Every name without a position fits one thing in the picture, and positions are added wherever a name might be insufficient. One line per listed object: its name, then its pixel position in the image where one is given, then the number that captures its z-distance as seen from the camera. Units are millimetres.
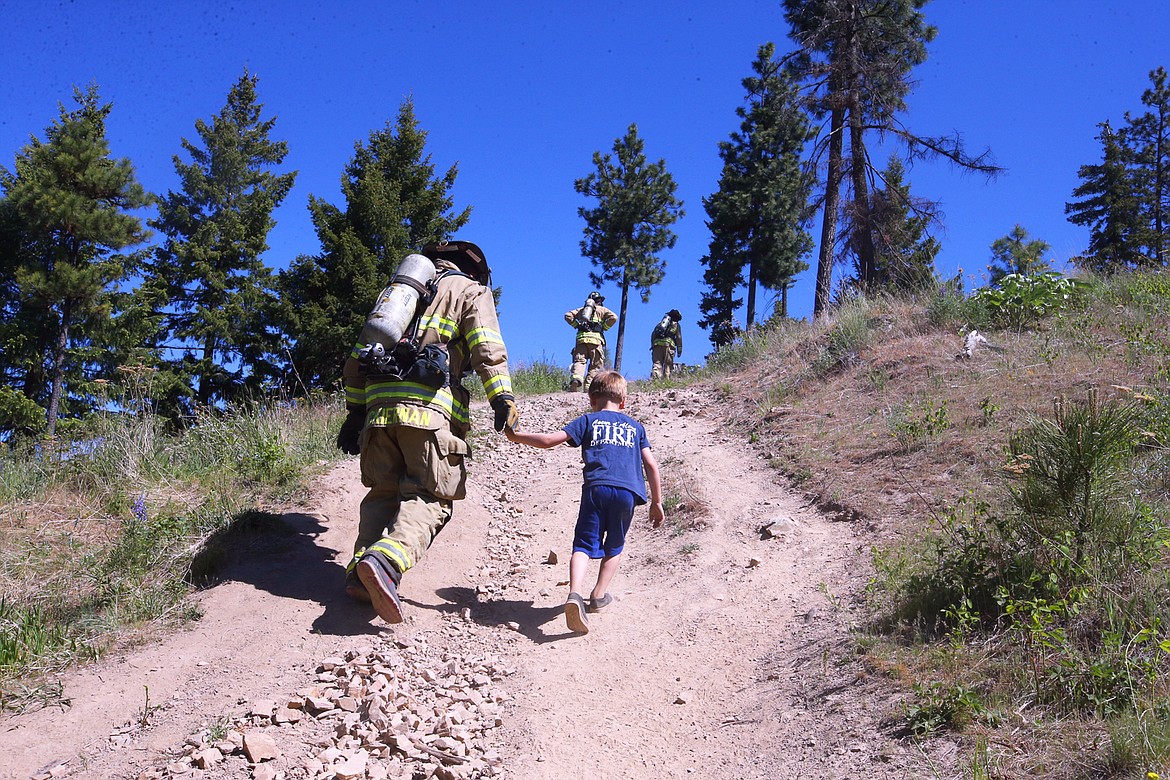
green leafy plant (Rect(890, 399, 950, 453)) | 6664
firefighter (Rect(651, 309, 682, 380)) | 16344
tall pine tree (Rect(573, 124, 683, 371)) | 25984
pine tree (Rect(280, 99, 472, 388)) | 18328
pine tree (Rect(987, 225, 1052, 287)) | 9617
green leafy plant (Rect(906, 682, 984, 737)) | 3178
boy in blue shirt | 4949
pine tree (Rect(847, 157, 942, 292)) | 15102
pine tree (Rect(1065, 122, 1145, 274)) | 24141
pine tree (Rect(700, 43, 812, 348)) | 26188
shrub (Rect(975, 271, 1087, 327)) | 9305
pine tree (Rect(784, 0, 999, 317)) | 15555
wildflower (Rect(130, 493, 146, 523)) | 5598
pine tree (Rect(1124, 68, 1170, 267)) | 22844
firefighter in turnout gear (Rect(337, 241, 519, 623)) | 4734
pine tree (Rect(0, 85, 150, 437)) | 17656
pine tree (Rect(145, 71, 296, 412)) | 22188
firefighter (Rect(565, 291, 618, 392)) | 13750
